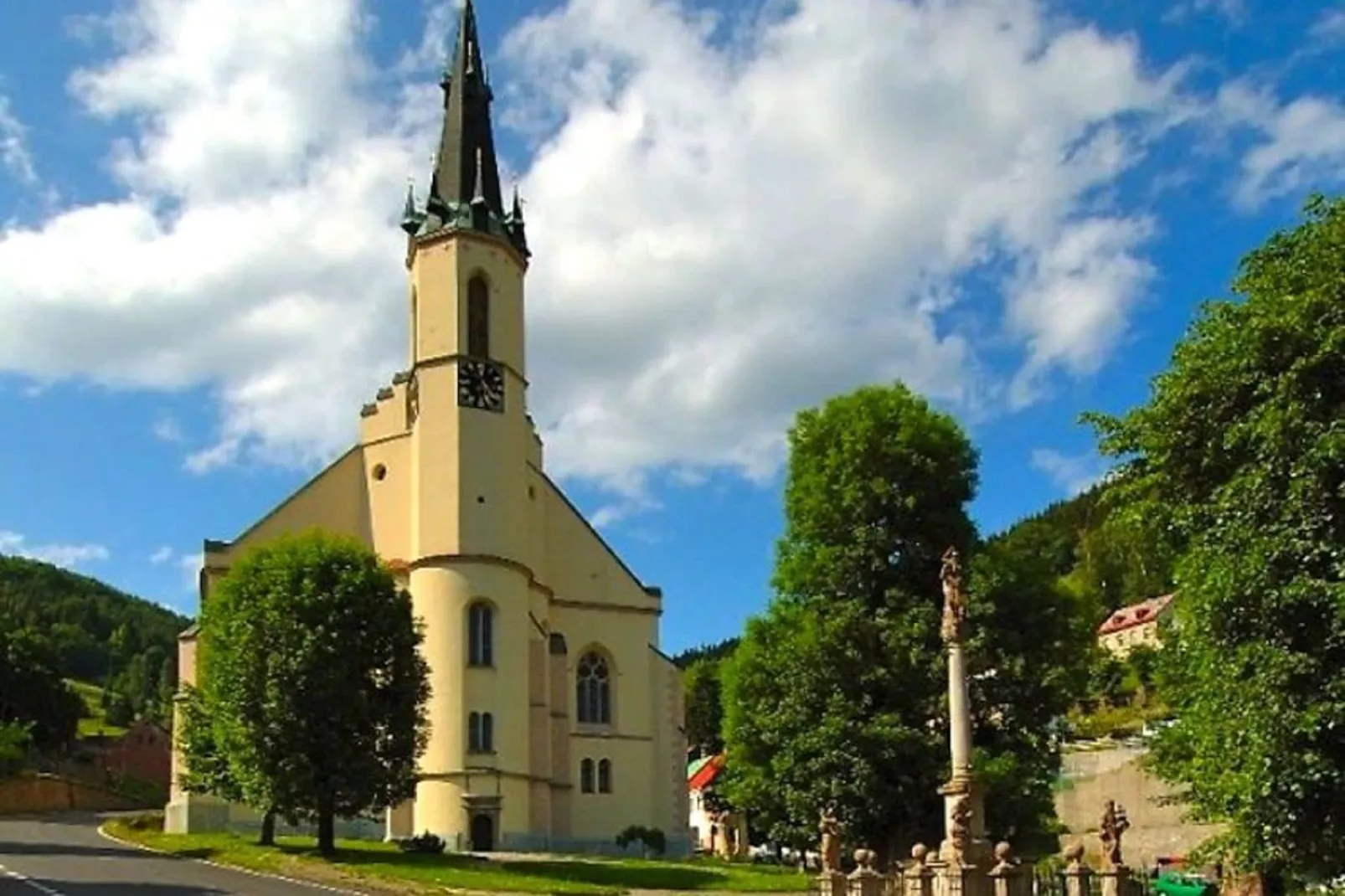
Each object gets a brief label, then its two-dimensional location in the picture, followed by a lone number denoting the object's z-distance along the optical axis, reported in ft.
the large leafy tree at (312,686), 138.41
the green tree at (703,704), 294.25
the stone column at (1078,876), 82.12
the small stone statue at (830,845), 94.73
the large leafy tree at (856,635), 108.37
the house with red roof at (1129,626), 422.00
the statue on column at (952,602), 91.15
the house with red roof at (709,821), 247.91
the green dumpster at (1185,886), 110.83
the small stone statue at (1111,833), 82.99
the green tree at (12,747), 182.91
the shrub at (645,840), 197.88
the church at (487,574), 181.98
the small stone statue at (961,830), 82.84
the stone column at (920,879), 83.71
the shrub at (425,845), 157.48
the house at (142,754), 419.23
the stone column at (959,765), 83.51
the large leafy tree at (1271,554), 58.90
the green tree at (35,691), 342.85
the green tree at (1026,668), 110.42
